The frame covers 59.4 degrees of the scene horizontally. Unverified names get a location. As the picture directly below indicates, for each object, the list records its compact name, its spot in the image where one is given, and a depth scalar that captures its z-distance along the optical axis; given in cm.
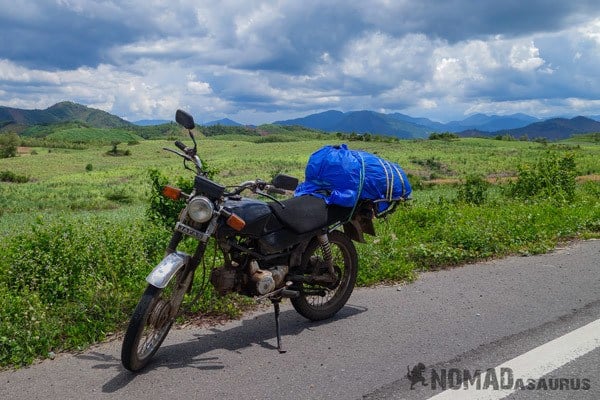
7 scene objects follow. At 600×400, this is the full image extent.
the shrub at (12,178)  5778
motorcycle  373
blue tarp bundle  463
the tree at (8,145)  9004
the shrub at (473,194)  1537
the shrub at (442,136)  10985
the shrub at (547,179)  1325
